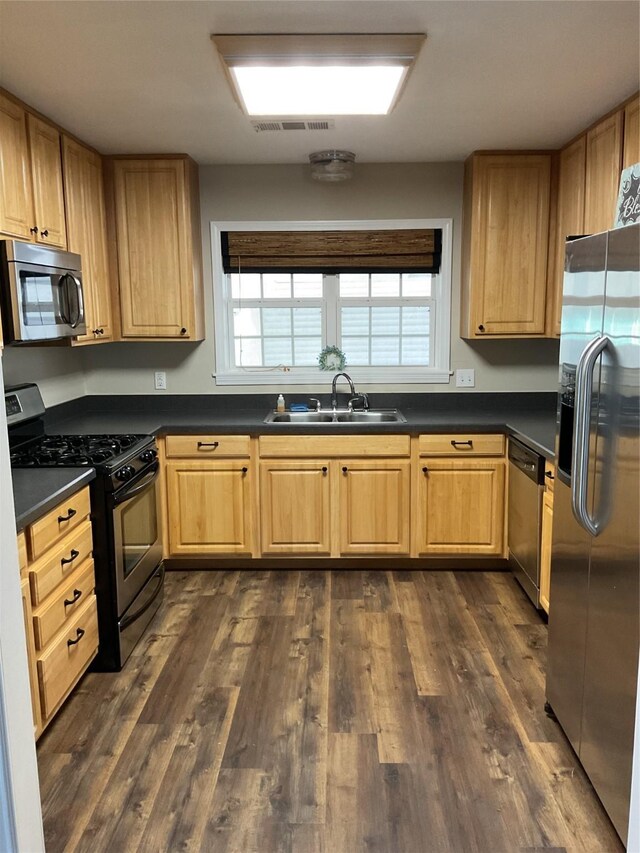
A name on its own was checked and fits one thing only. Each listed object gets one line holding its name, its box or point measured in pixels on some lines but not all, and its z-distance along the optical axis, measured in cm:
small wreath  419
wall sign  215
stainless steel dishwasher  318
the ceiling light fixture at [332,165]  366
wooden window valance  410
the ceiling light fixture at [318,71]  217
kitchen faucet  412
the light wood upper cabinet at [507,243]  370
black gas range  276
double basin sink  411
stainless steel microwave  254
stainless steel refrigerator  176
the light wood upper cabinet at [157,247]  374
